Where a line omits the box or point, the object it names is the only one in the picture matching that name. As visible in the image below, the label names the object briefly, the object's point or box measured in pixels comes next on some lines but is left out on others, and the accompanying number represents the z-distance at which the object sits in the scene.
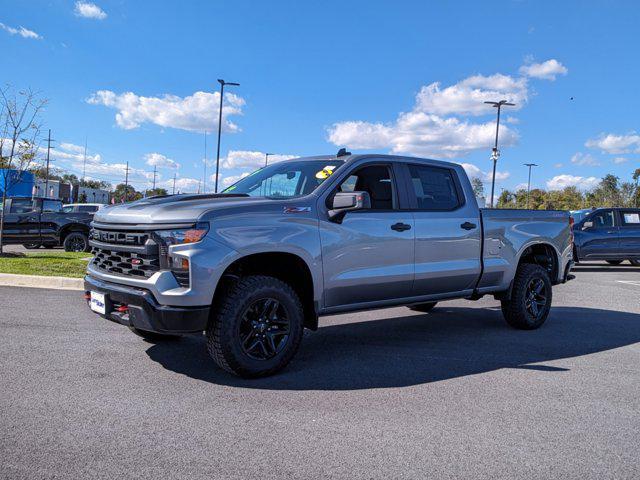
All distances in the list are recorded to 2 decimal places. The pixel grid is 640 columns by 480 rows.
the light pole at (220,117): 33.34
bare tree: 14.02
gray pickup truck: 4.14
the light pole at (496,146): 32.66
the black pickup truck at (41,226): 15.48
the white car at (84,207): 23.59
